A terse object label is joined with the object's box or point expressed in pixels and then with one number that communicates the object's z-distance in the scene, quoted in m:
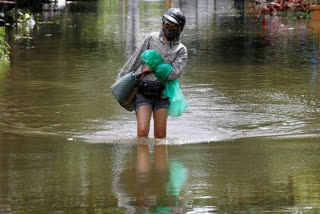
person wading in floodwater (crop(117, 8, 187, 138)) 13.78
